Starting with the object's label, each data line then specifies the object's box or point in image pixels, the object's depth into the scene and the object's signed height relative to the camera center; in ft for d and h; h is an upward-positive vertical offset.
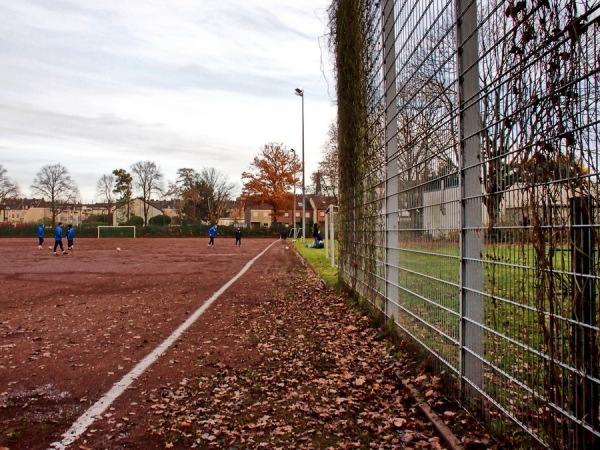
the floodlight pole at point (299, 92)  147.84 +39.25
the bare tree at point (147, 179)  285.64 +28.28
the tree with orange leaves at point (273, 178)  244.42 +24.15
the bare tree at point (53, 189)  254.06 +21.31
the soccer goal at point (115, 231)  234.17 -0.48
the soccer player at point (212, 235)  128.06 -1.59
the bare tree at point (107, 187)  296.71 +24.68
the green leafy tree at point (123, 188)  291.99 +24.00
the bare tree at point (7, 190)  231.26 +19.14
